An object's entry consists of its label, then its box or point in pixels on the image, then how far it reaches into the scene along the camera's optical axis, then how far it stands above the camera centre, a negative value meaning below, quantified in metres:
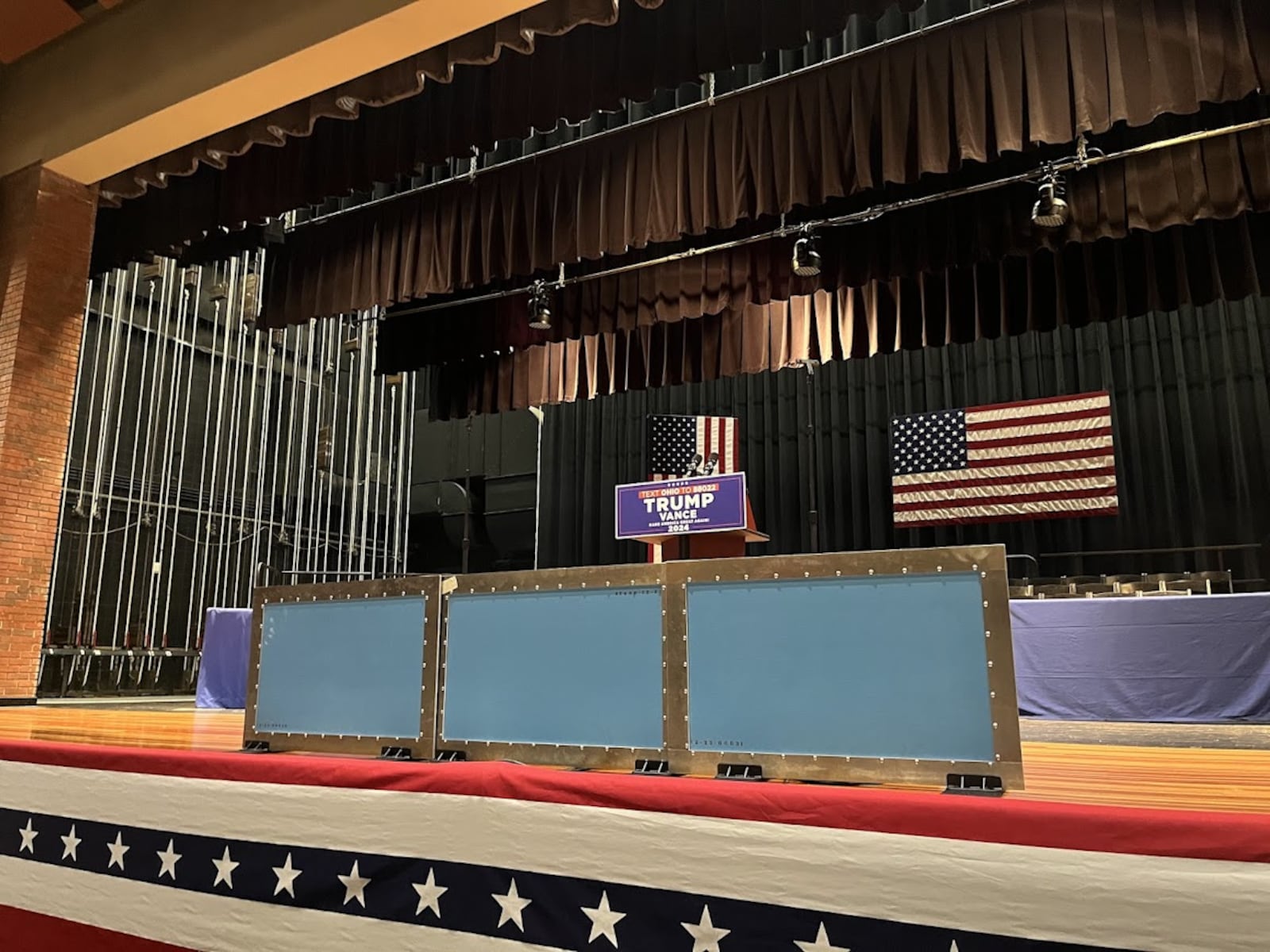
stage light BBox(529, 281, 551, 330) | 7.21 +2.70
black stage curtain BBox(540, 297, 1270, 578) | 8.74 +2.41
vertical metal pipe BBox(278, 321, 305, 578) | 10.80 +2.57
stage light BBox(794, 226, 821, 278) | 6.03 +2.58
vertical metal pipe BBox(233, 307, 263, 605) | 10.06 +1.40
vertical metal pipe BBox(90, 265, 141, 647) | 8.85 +2.20
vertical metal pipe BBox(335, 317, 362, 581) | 11.58 +2.03
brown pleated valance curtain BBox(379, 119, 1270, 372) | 5.16 +2.75
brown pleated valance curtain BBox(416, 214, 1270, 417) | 5.95 +2.58
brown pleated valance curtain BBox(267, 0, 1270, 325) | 4.36 +2.90
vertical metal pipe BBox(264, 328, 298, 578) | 10.59 +2.26
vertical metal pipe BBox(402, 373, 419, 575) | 12.68 +2.29
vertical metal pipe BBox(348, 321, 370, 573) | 11.76 +2.33
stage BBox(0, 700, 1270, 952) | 1.44 -0.45
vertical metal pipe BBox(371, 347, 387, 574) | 12.14 +2.28
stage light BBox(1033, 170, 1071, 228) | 5.18 +2.55
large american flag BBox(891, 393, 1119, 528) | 8.65 +1.80
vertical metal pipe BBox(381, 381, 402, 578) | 12.45 +1.97
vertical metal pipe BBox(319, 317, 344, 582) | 11.26 +2.62
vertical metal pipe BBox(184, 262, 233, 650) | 9.63 +1.23
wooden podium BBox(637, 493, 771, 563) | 6.64 +0.71
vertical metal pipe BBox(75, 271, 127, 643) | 8.66 +1.41
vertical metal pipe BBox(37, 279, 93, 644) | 8.38 +1.17
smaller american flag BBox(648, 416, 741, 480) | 10.73 +2.35
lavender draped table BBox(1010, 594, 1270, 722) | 4.57 -0.12
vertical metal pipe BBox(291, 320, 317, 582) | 10.91 +2.28
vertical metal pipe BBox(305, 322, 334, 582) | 11.14 +2.10
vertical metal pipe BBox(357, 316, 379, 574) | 11.84 +2.15
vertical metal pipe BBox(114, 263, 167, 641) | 9.02 +1.62
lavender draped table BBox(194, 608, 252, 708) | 6.41 -0.21
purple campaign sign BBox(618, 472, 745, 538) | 6.48 +0.99
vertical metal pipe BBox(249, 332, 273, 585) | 10.36 +2.07
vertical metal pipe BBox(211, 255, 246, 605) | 9.98 +1.93
